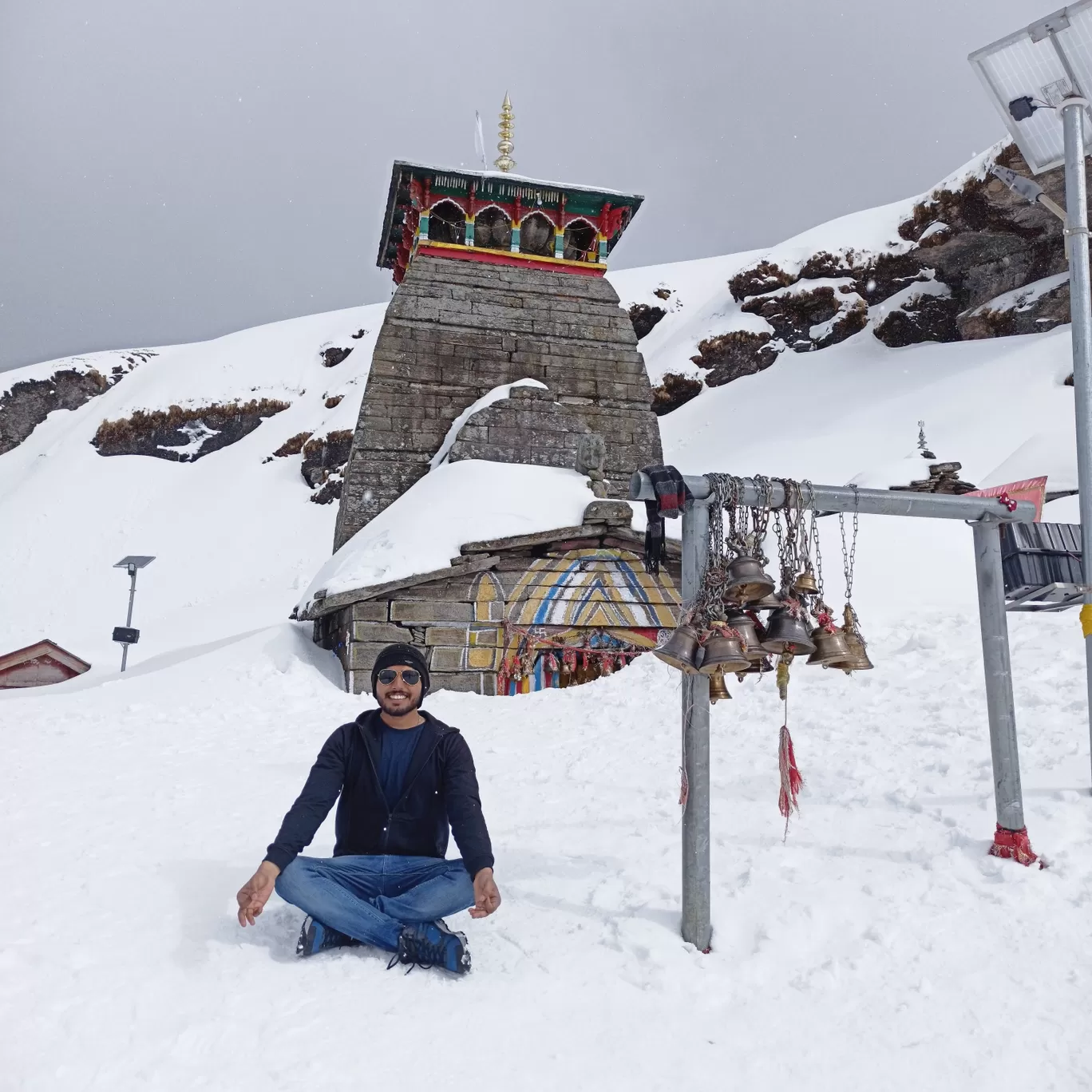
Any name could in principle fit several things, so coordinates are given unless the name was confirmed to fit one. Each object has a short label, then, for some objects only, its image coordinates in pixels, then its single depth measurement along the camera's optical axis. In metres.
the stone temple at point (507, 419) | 11.73
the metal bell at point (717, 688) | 4.43
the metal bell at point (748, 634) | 4.12
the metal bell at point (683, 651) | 3.92
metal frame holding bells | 3.97
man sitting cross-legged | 3.55
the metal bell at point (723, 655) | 3.85
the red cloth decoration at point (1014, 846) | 4.36
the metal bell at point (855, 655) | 4.36
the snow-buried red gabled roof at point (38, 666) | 18.34
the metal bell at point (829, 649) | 4.30
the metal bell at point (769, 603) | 4.23
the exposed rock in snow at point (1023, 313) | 34.09
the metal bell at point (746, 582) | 4.14
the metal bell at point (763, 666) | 4.40
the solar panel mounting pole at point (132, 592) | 15.62
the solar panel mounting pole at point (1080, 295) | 5.28
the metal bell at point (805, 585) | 4.35
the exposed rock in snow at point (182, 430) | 51.62
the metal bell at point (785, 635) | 4.17
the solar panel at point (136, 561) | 17.53
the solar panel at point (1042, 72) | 5.41
